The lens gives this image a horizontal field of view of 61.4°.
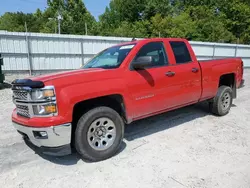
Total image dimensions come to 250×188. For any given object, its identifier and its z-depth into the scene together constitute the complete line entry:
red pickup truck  2.87
